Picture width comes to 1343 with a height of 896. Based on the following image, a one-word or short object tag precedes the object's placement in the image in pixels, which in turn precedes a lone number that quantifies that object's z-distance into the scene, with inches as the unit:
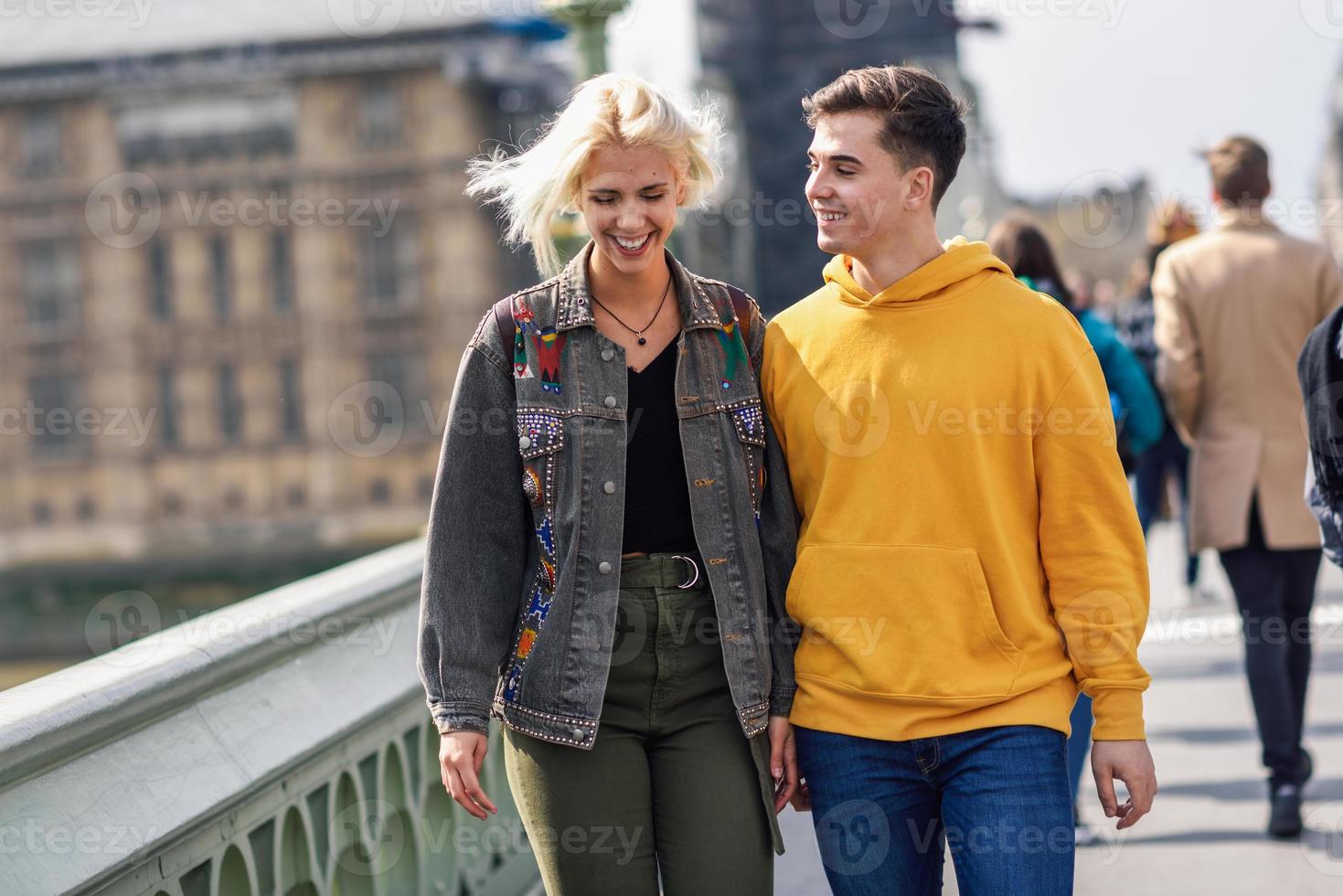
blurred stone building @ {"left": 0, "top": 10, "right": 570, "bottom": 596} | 1988.2
